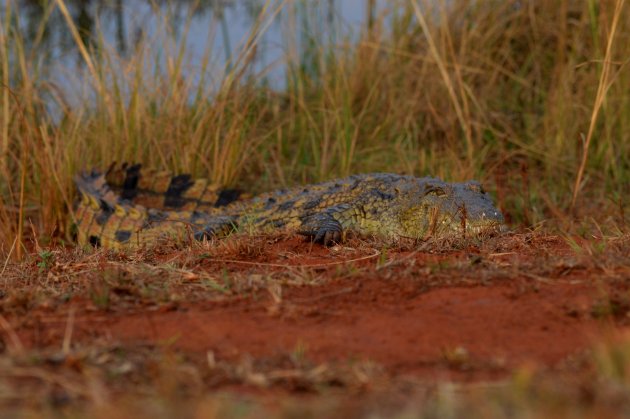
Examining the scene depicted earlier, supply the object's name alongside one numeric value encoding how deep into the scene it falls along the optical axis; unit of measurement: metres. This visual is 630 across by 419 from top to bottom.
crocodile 9.49
